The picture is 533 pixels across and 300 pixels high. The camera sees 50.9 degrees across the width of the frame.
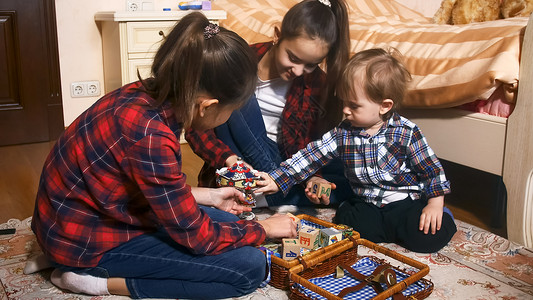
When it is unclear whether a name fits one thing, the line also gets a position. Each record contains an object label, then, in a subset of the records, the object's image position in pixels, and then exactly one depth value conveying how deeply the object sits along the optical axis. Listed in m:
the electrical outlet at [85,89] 2.94
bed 1.66
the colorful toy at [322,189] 1.65
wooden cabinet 2.60
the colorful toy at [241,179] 1.54
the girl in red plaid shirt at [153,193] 1.12
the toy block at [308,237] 1.40
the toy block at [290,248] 1.37
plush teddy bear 2.51
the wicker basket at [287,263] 1.32
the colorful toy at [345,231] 1.50
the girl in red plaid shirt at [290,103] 1.68
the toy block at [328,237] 1.45
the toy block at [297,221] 1.47
